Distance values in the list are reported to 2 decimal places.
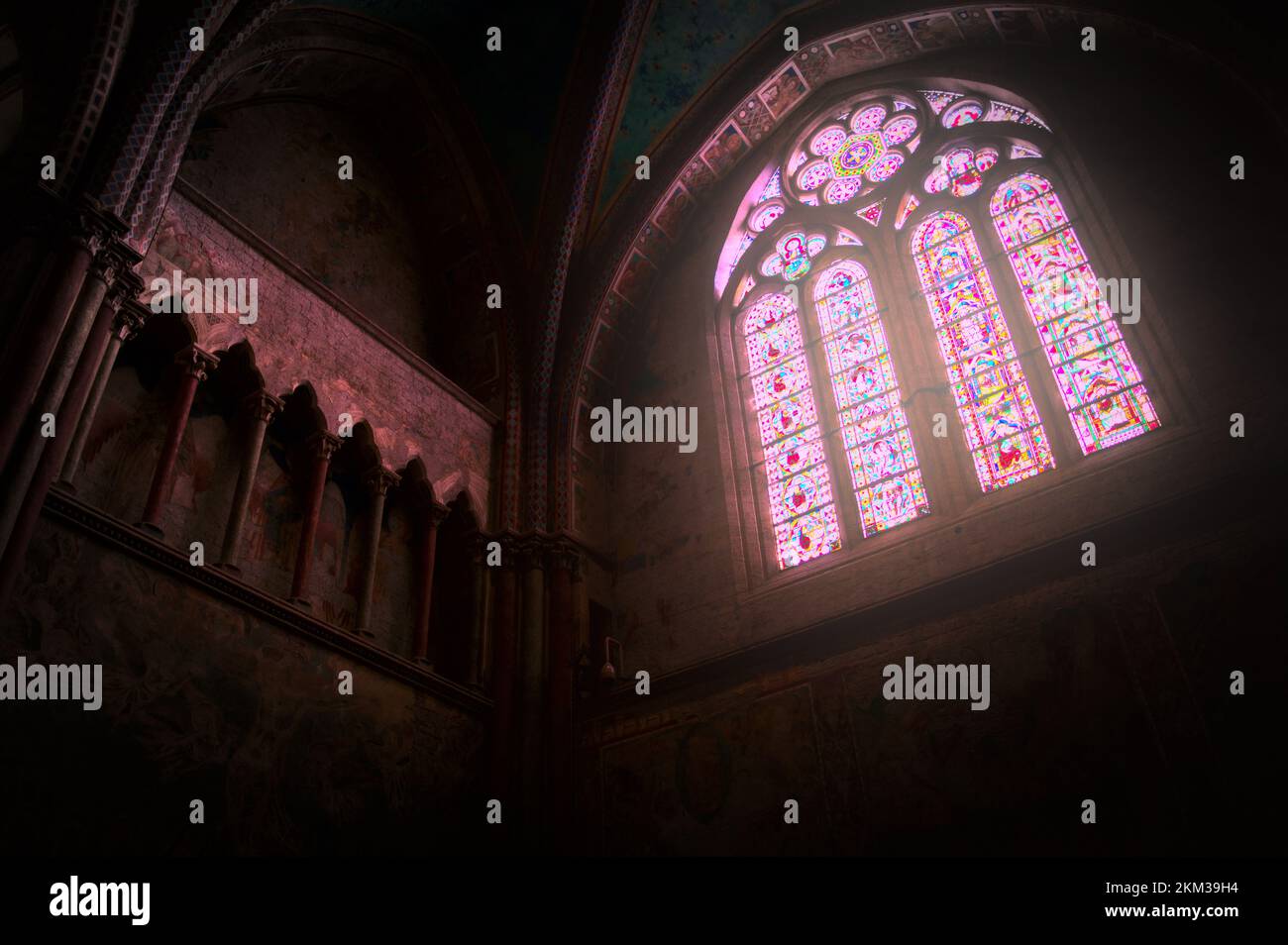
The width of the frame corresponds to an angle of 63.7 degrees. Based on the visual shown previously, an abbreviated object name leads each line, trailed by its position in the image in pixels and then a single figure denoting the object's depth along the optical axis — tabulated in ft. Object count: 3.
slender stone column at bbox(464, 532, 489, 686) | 31.32
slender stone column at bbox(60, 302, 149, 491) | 22.09
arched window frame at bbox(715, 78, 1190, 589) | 27.99
